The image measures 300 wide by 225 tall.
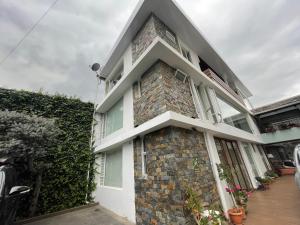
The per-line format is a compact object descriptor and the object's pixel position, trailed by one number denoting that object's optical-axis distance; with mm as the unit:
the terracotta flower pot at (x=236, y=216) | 3873
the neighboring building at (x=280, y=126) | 11422
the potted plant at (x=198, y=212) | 3074
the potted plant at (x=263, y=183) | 7592
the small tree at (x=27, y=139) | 4664
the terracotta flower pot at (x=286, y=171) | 11780
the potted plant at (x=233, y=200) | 3893
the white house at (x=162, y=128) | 3691
